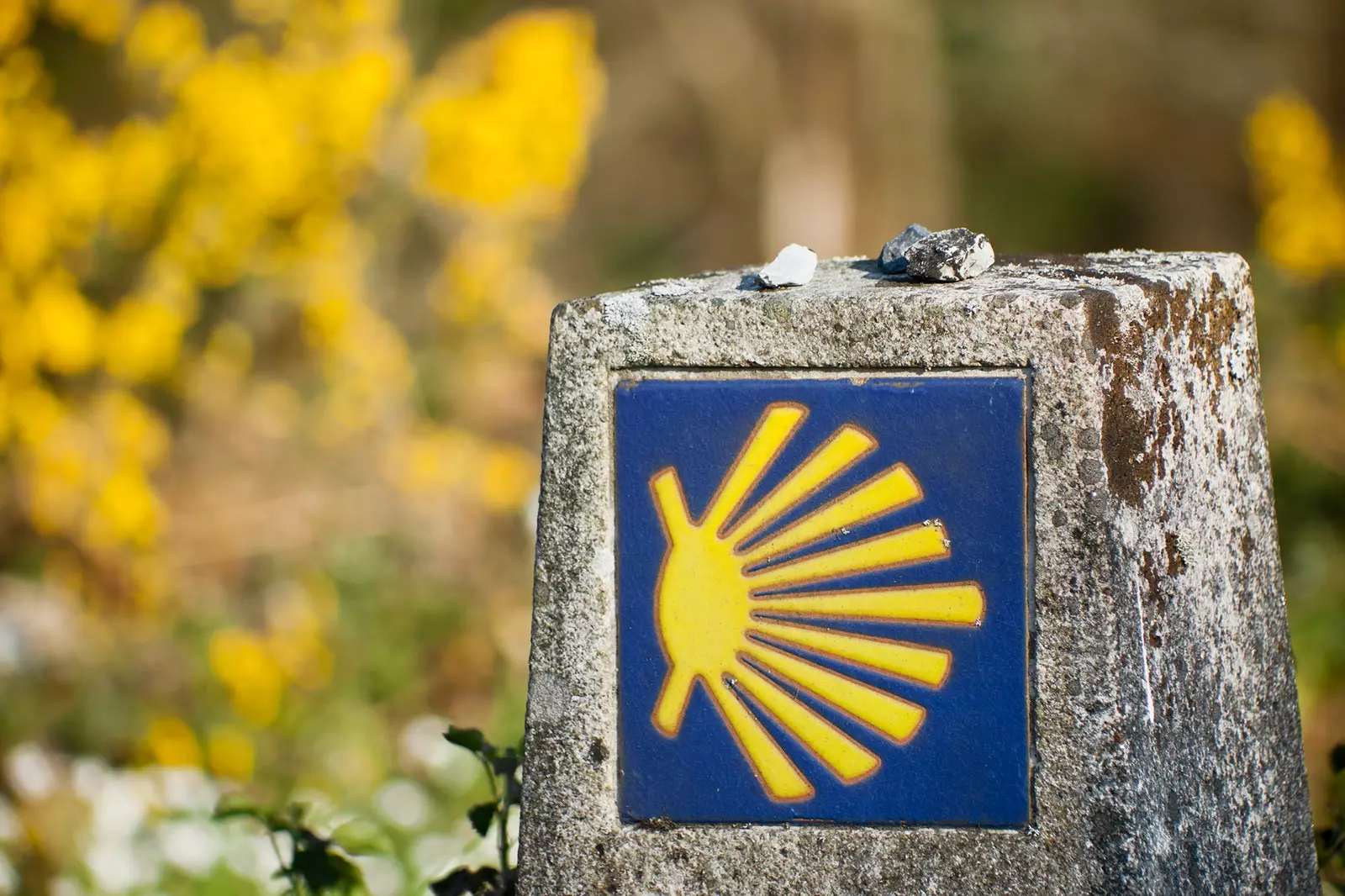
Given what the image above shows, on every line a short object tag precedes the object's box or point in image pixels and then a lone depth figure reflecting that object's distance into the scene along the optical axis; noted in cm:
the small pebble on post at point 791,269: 324
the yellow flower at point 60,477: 667
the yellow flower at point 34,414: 653
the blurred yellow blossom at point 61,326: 635
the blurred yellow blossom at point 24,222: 640
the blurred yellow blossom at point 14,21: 643
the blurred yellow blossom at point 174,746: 586
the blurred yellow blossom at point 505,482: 772
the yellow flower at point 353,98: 668
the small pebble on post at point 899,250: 333
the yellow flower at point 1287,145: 823
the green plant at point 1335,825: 371
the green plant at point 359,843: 361
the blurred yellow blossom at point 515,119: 699
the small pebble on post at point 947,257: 319
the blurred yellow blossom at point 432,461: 775
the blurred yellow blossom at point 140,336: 652
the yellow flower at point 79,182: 647
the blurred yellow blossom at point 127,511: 636
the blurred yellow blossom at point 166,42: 666
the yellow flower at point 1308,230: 819
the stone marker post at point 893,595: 301
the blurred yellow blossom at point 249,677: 604
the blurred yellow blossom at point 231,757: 594
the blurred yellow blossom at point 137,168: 653
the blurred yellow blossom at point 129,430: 666
